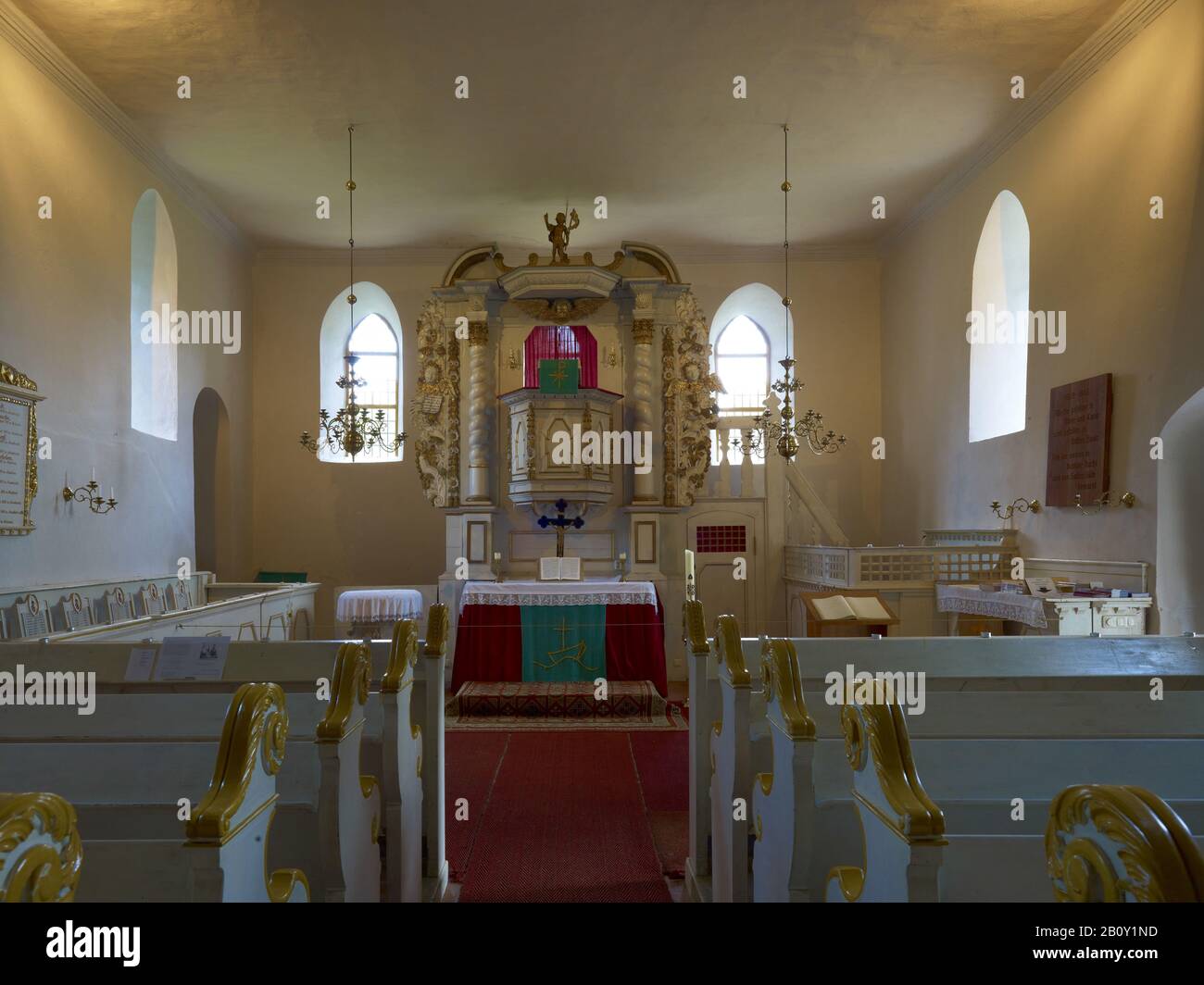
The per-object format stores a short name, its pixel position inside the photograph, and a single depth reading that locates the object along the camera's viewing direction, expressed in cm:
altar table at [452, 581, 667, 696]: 832
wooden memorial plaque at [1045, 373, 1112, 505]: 721
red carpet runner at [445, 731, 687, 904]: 404
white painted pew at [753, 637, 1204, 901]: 245
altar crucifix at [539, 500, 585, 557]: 953
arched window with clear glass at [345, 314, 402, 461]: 1264
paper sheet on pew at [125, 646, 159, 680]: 364
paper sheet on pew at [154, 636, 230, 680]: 360
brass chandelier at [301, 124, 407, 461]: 859
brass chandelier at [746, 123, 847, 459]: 858
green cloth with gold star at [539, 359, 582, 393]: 917
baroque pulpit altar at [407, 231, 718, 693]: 927
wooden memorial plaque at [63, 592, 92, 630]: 706
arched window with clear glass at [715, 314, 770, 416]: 1295
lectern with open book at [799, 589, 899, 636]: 775
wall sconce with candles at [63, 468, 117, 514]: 748
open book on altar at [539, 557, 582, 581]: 892
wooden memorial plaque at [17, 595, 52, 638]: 644
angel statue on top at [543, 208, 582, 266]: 979
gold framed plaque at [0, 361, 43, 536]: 658
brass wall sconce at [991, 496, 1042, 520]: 834
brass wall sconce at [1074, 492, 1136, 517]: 686
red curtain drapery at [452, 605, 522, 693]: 832
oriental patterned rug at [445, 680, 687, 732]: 746
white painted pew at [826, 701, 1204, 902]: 158
